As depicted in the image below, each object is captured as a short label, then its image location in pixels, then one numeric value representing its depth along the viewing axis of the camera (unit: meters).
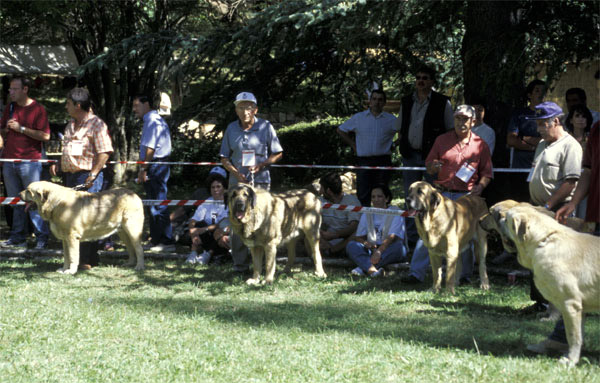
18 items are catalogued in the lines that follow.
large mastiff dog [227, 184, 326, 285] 7.53
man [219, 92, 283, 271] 8.25
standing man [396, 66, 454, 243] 8.84
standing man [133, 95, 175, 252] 9.61
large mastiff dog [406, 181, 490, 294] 6.84
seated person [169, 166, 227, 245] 10.06
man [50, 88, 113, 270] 8.41
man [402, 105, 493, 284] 7.31
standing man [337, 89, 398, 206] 9.56
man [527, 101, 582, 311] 5.64
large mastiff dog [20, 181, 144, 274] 8.11
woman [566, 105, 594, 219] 7.09
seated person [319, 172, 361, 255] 9.00
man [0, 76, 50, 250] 9.27
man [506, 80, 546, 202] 8.52
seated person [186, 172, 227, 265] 9.16
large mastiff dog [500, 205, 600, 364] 4.52
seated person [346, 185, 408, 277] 8.20
